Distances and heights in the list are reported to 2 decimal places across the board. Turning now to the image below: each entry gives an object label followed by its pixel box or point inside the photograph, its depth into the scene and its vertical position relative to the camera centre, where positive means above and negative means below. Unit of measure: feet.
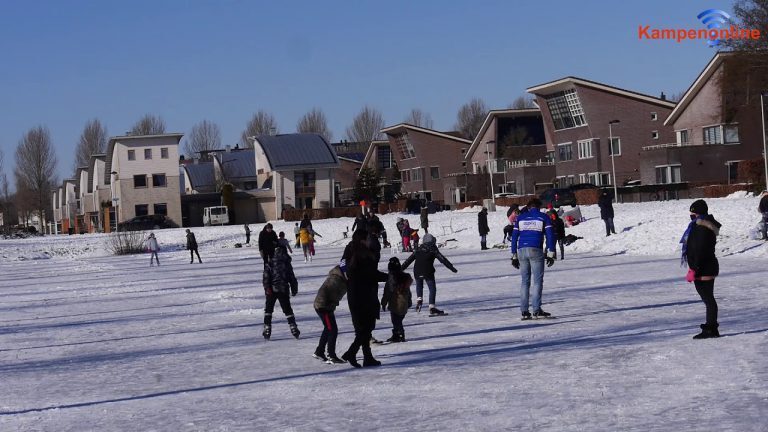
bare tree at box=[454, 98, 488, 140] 521.65 +49.32
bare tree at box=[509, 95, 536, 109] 539.29 +56.90
